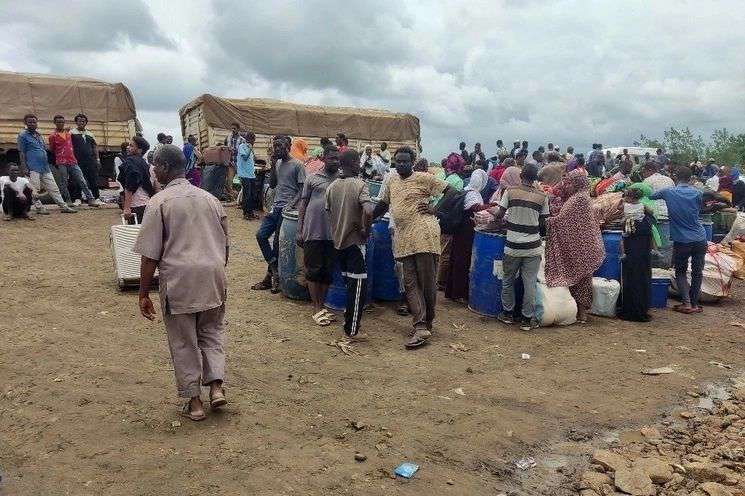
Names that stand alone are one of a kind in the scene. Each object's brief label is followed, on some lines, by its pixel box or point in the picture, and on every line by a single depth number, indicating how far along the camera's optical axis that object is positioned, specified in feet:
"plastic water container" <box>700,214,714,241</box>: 27.68
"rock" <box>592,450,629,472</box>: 11.27
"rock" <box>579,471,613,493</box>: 10.68
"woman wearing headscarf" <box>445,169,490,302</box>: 22.59
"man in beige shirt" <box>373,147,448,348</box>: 18.10
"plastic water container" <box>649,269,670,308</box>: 24.58
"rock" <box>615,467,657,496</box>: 10.55
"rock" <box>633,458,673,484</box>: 11.06
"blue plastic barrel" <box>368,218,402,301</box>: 21.49
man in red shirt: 35.53
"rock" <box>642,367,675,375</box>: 17.01
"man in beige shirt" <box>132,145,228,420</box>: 11.47
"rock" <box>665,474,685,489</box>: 10.89
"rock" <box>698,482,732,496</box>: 10.48
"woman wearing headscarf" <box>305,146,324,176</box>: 29.37
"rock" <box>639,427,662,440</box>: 13.03
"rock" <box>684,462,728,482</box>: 11.07
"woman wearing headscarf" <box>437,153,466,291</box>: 23.48
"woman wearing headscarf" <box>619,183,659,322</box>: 22.12
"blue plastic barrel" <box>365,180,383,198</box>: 36.14
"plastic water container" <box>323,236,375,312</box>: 20.79
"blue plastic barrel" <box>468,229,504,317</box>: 21.02
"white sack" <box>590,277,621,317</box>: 22.67
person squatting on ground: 32.96
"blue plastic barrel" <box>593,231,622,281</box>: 22.58
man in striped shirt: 19.72
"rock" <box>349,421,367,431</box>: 12.35
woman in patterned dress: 21.02
